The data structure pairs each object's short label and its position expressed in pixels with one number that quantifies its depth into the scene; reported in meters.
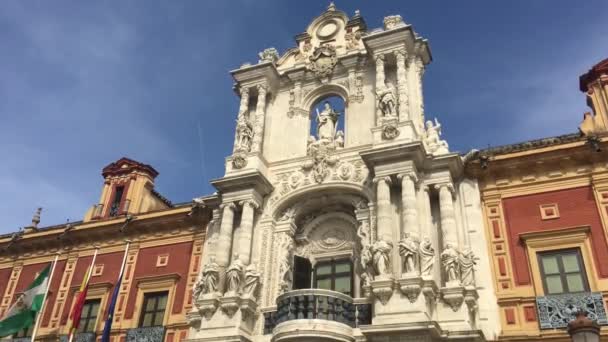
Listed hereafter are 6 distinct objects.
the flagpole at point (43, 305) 19.68
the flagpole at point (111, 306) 17.52
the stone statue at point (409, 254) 14.28
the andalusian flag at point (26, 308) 20.11
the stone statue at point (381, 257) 14.49
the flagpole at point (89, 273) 18.21
